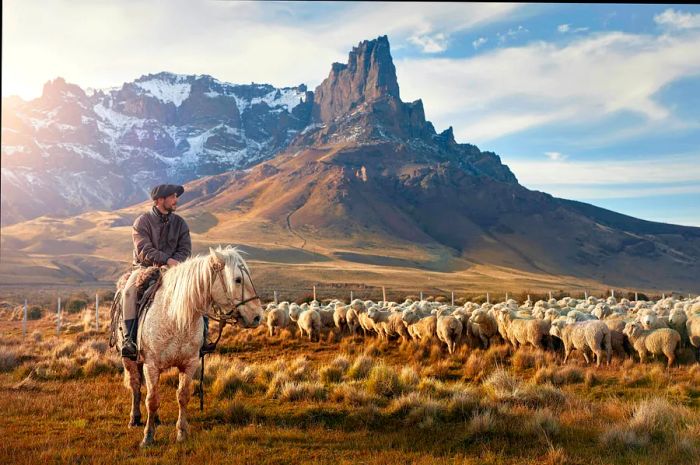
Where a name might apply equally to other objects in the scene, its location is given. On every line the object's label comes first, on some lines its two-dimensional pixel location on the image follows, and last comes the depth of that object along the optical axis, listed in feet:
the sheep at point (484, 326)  57.52
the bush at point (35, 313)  106.73
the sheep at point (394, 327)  64.39
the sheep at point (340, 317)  74.13
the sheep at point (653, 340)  44.04
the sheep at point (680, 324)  50.49
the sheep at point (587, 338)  45.60
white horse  22.61
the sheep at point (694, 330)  45.47
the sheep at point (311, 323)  69.10
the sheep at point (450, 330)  55.52
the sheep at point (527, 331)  51.78
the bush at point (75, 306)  119.85
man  25.62
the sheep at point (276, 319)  75.10
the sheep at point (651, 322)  49.60
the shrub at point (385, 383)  31.89
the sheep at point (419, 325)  59.47
